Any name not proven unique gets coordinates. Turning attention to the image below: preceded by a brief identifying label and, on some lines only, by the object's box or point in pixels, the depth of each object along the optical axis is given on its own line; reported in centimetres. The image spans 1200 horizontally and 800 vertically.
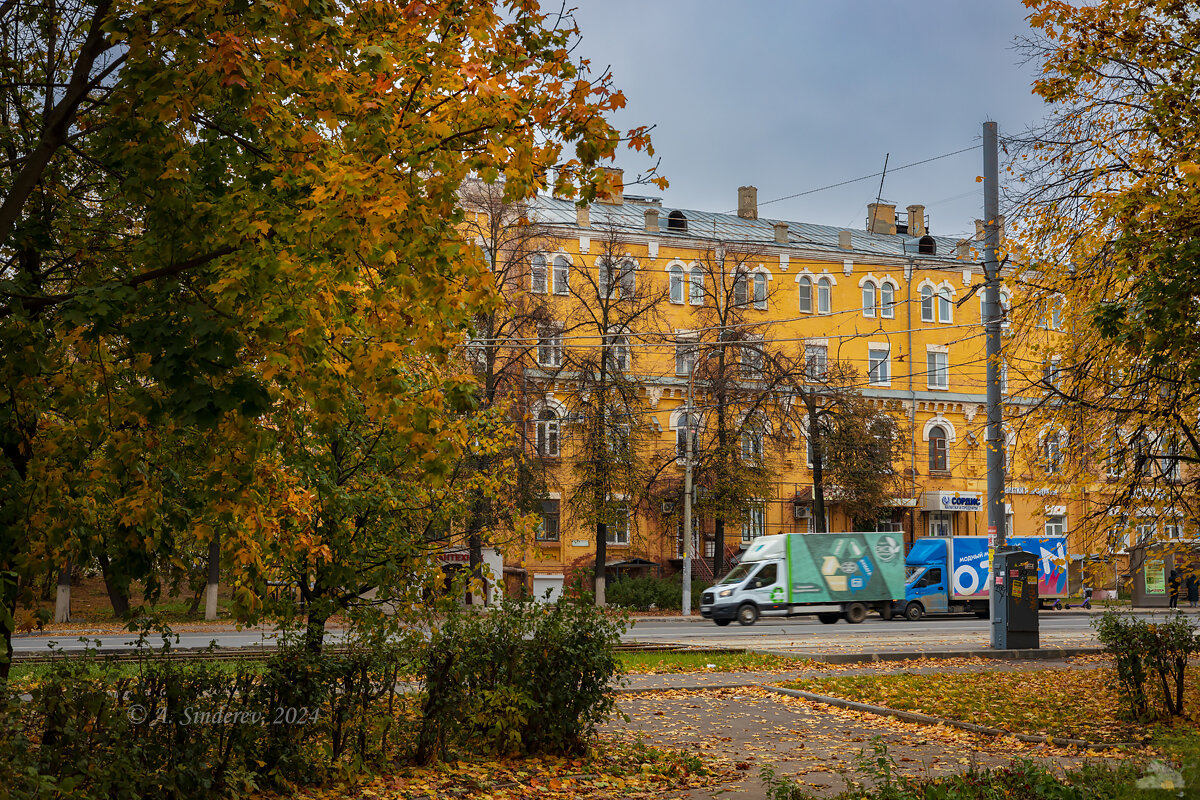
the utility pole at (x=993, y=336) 1683
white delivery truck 3344
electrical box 1925
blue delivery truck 3641
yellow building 4338
